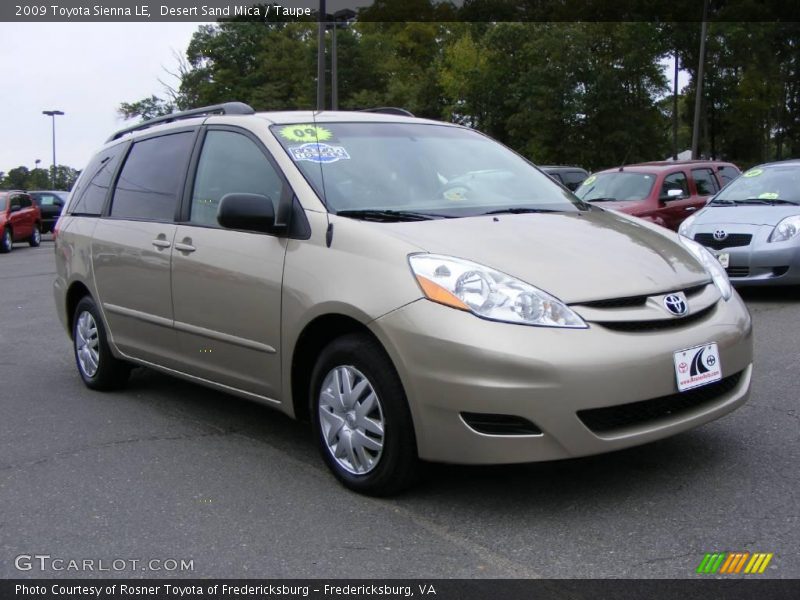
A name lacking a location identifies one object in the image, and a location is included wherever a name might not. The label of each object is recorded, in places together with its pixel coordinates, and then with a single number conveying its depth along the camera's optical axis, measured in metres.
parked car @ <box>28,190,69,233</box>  32.19
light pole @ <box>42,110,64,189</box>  67.45
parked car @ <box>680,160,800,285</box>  8.73
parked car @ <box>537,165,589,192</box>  20.61
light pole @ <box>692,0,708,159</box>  28.22
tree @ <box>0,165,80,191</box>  95.88
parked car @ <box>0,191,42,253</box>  23.34
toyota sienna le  3.33
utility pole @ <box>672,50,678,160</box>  43.94
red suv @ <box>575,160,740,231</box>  12.11
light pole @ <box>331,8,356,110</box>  22.88
